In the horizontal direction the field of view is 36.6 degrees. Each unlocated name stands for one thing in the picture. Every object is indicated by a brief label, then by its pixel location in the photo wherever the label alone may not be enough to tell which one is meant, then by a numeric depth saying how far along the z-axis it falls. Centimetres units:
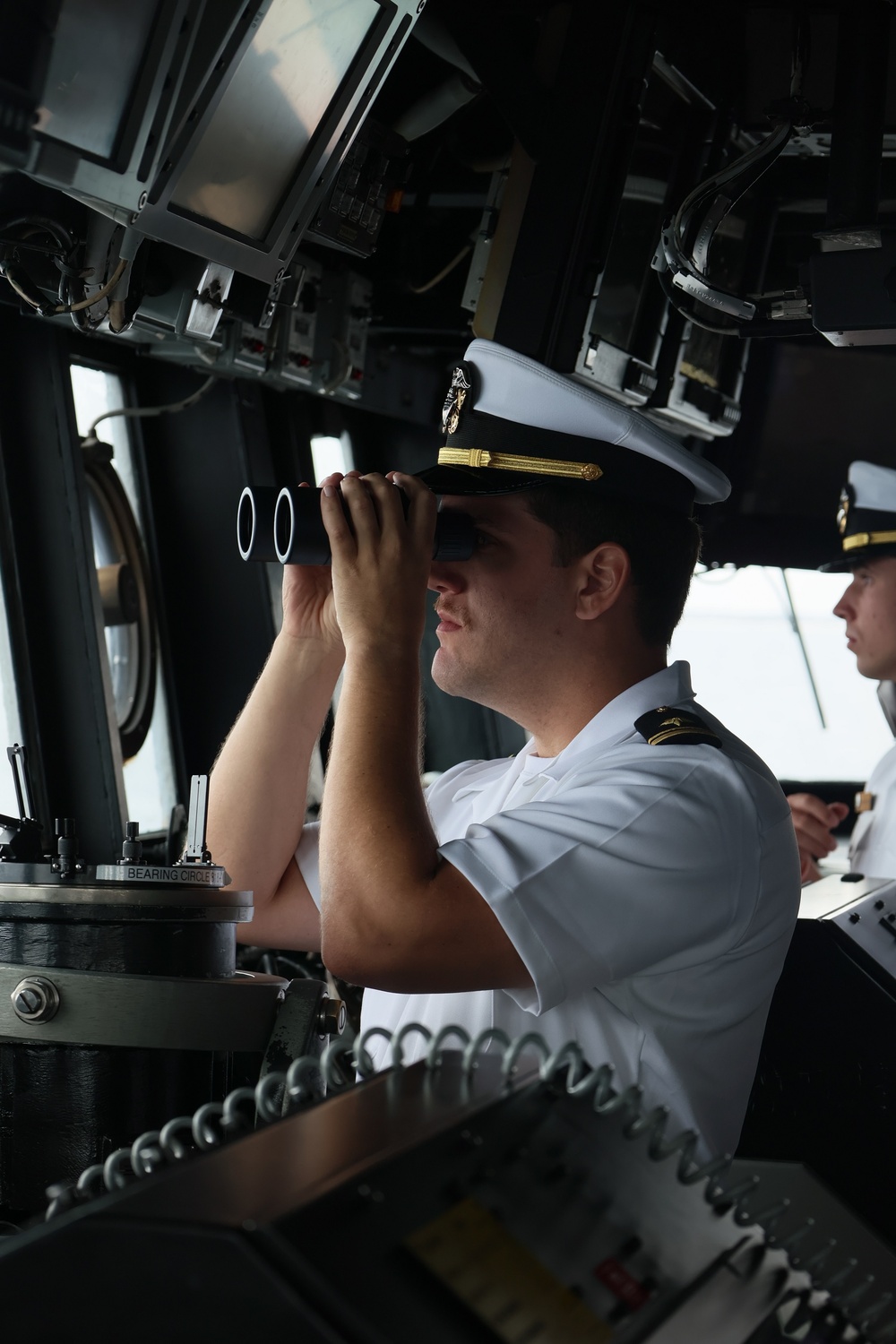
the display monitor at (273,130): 193
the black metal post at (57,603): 329
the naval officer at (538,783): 126
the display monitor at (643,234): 317
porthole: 375
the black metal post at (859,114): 231
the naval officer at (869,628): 324
